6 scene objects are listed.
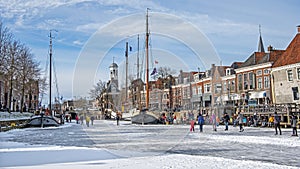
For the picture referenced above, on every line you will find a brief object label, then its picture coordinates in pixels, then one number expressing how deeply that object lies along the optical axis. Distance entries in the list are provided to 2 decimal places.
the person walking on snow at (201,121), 28.51
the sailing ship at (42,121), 40.06
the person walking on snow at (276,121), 25.46
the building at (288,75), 44.19
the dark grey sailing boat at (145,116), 45.43
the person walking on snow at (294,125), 22.67
